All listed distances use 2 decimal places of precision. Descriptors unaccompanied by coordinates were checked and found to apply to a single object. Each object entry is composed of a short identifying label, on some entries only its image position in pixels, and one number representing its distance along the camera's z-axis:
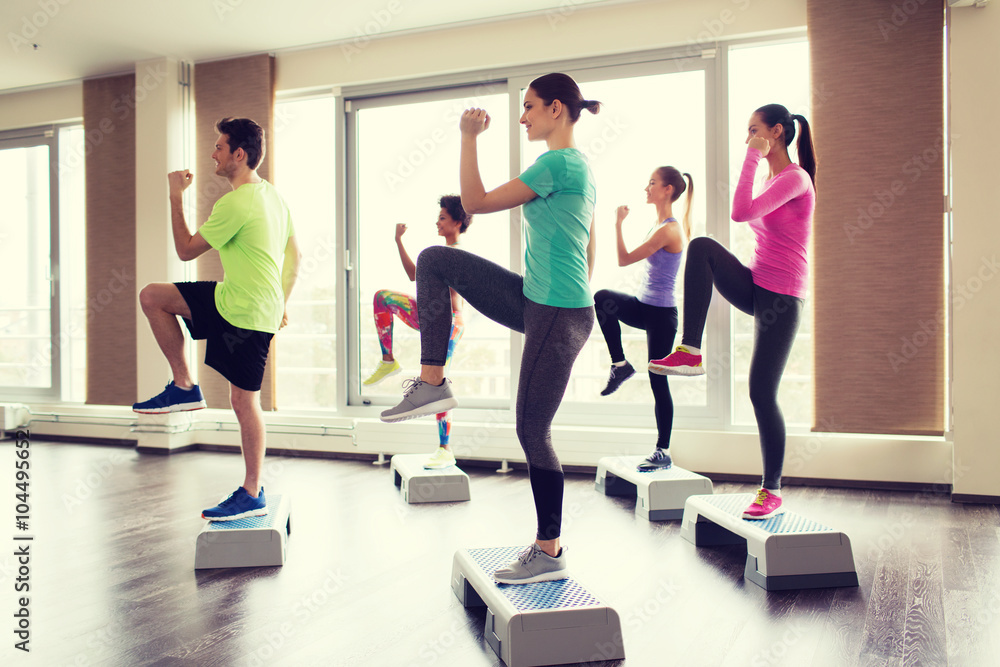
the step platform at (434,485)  3.42
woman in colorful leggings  2.73
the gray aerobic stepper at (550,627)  1.66
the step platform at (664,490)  3.08
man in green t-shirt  2.44
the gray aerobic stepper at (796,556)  2.18
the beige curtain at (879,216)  3.63
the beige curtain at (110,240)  5.29
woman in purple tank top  3.20
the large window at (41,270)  5.75
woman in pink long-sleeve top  2.39
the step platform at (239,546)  2.39
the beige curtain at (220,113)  4.92
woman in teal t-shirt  1.78
